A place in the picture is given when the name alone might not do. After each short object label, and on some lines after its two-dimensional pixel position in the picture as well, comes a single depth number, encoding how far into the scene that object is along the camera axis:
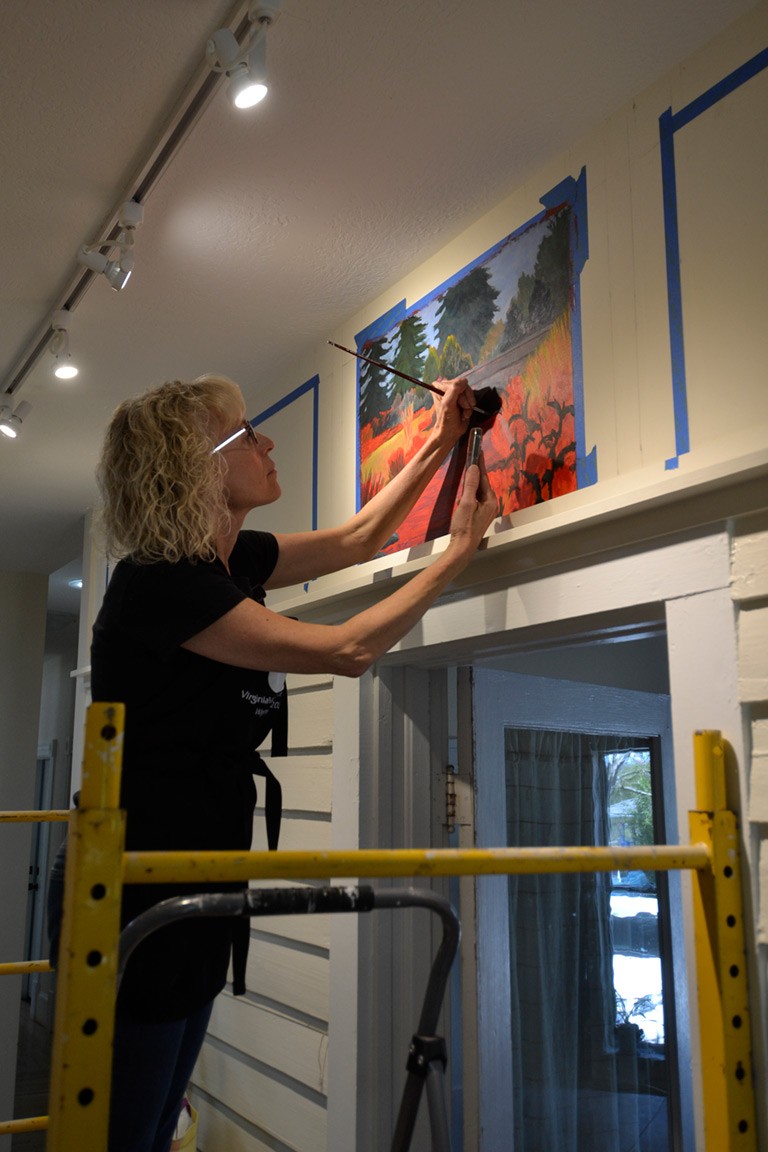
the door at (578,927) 2.52
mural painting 1.95
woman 1.48
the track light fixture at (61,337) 2.67
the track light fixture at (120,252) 2.12
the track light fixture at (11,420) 3.26
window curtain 2.72
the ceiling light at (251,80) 1.60
